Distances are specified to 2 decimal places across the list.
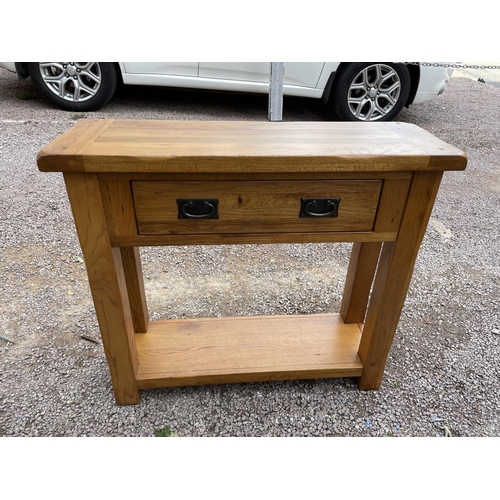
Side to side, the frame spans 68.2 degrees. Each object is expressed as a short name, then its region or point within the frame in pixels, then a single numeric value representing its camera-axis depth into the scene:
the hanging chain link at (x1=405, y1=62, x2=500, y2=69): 3.86
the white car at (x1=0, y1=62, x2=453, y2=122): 4.00
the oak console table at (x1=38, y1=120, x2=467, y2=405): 1.09
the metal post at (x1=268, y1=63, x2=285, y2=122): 3.36
